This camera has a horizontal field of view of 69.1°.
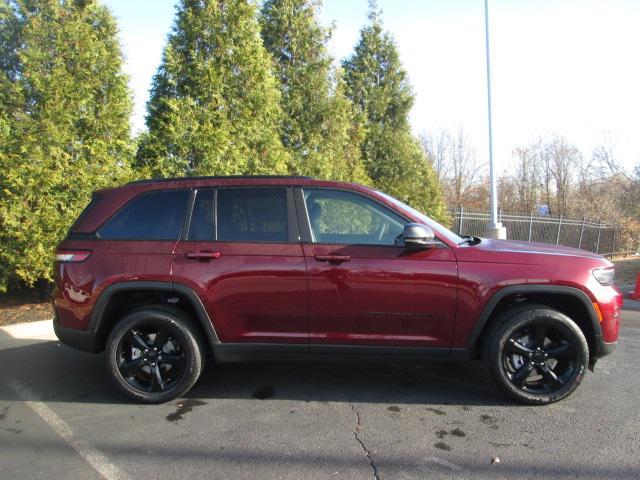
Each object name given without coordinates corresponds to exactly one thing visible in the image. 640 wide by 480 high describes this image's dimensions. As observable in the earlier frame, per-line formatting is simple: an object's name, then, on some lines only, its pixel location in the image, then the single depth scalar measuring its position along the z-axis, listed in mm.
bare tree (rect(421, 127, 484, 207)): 38781
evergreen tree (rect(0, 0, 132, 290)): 6898
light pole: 11523
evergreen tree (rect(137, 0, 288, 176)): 8078
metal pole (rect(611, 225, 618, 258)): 22047
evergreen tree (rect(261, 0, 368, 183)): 10695
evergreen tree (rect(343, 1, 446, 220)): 14109
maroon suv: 3641
